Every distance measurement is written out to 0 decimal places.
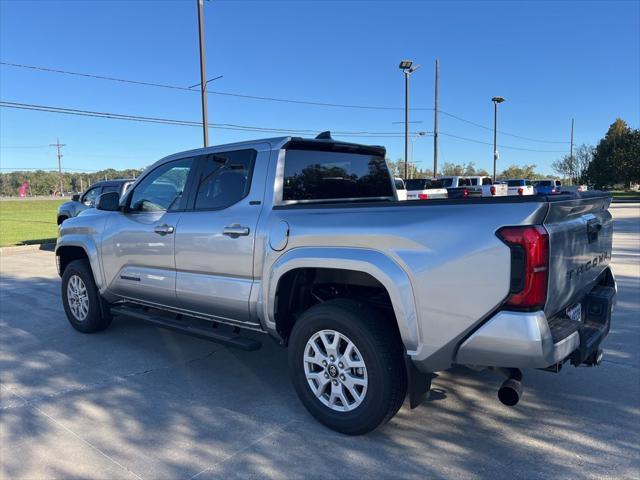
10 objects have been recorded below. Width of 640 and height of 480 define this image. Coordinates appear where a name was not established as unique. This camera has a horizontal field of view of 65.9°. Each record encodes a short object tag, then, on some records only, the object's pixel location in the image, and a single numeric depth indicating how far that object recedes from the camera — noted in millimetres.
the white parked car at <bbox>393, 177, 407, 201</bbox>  17531
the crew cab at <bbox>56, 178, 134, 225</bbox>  12820
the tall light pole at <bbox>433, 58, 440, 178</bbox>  32062
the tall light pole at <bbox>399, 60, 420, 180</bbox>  28797
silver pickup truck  2523
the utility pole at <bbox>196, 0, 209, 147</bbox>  16344
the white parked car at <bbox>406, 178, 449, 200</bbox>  26847
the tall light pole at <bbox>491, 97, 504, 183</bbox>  43562
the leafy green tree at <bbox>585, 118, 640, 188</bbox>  52562
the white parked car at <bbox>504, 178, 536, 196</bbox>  33500
